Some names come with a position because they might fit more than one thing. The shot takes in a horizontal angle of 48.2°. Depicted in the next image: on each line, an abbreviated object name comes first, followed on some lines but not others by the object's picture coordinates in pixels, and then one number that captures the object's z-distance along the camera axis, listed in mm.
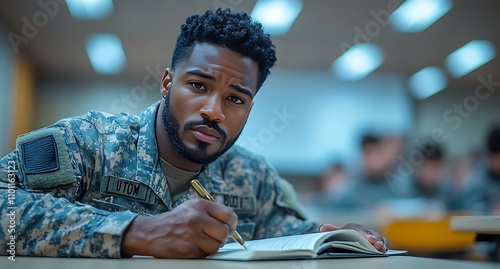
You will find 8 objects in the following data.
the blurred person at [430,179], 7426
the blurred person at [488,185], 4562
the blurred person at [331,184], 6102
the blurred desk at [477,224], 1325
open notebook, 969
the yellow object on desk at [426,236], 3740
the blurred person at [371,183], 5285
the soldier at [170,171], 1024
